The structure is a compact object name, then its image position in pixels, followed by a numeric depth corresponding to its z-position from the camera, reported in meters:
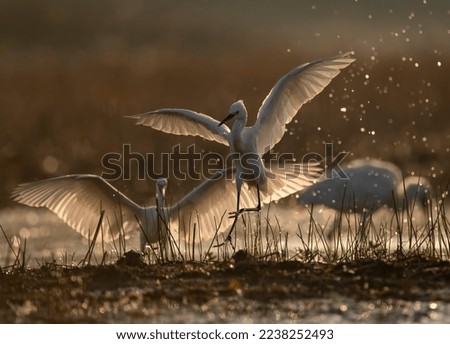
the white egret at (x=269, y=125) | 17.16
